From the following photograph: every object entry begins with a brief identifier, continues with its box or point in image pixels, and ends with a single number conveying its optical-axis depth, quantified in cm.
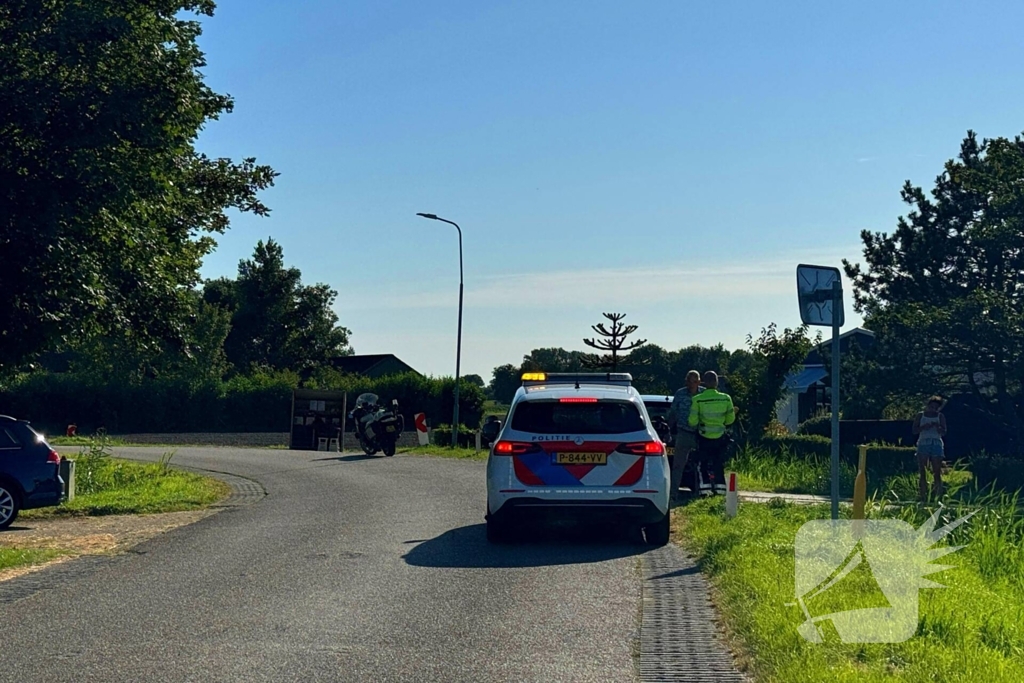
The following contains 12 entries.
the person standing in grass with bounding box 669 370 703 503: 1672
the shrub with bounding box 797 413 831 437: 4748
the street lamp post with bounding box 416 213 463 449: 3834
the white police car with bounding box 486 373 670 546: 1284
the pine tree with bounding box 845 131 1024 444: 3531
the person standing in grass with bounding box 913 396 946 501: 1945
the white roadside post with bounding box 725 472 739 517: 1466
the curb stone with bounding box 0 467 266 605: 1030
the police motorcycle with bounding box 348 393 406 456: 3316
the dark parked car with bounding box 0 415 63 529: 1603
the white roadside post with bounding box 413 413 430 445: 3904
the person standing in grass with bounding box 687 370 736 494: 1630
